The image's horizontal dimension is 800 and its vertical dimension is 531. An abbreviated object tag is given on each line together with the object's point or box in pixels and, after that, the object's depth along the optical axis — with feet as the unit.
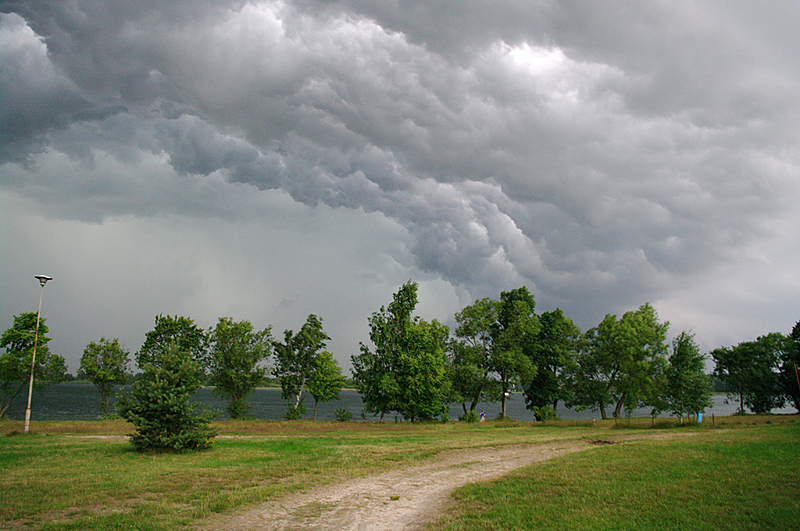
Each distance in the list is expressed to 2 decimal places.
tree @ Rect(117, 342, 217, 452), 56.39
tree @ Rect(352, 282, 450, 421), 140.67
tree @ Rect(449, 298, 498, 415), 160.66
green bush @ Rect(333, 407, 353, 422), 145.66
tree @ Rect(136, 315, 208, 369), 167.53
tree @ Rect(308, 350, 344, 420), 153.99
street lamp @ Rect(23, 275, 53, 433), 86.45
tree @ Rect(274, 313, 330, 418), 156.56
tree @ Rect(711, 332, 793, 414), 213.66
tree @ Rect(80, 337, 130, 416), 162.09
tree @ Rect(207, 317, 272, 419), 157.48
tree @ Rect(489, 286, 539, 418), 159.12
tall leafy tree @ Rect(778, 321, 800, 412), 208.23
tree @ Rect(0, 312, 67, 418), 127.75
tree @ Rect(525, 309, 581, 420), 172.86
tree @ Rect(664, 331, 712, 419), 137.28
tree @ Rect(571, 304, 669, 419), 136.15
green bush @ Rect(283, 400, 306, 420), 150.71
